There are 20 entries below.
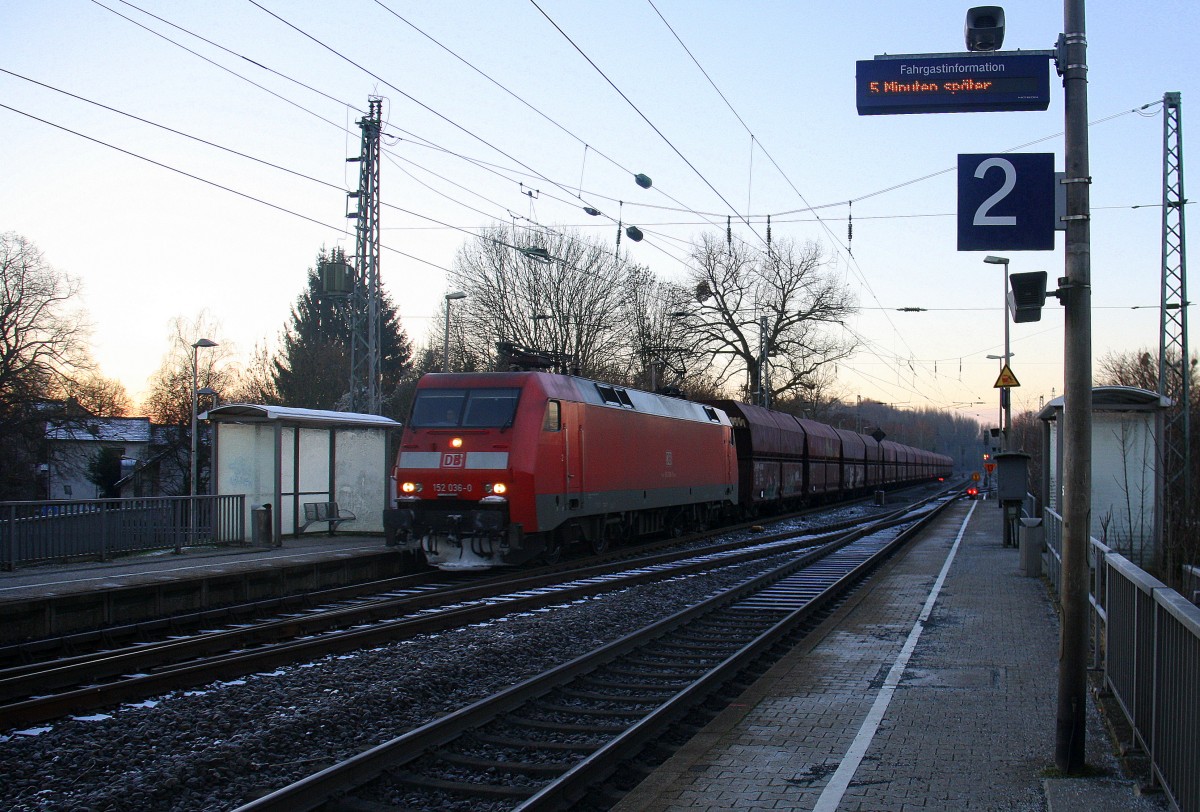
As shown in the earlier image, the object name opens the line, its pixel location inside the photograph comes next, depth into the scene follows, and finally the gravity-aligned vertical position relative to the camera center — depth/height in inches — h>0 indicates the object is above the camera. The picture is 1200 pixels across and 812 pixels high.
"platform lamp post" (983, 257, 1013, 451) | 1250.6 +35.3
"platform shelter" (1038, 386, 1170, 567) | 598.2 -19.1
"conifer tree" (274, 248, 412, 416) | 2113.7 +191.3
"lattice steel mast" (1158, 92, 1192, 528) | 803.4 +109.0
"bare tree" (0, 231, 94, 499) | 1465.3 +100.4
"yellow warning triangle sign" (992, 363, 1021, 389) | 1094.1 +61.3
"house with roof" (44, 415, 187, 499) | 1722.4 -68.1
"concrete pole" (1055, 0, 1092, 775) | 229.1 +5.8
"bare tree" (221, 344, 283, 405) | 2363.4 +117.5
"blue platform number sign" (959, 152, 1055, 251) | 262.2 +62.1
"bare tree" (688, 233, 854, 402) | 1919.3 +224.0
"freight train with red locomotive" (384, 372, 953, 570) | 587.2 -22.2
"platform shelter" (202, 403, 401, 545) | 707.4 -23.2
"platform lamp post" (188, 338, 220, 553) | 668.1 -57.7
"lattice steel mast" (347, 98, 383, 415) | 903.1 +193.7
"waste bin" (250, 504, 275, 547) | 682.2 -64.2
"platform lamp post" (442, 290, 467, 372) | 1182.3 +102.7
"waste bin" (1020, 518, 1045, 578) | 616.4 -68.1
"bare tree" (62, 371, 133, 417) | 1614.2 +63.1
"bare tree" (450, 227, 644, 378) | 1523.1 +205.7
